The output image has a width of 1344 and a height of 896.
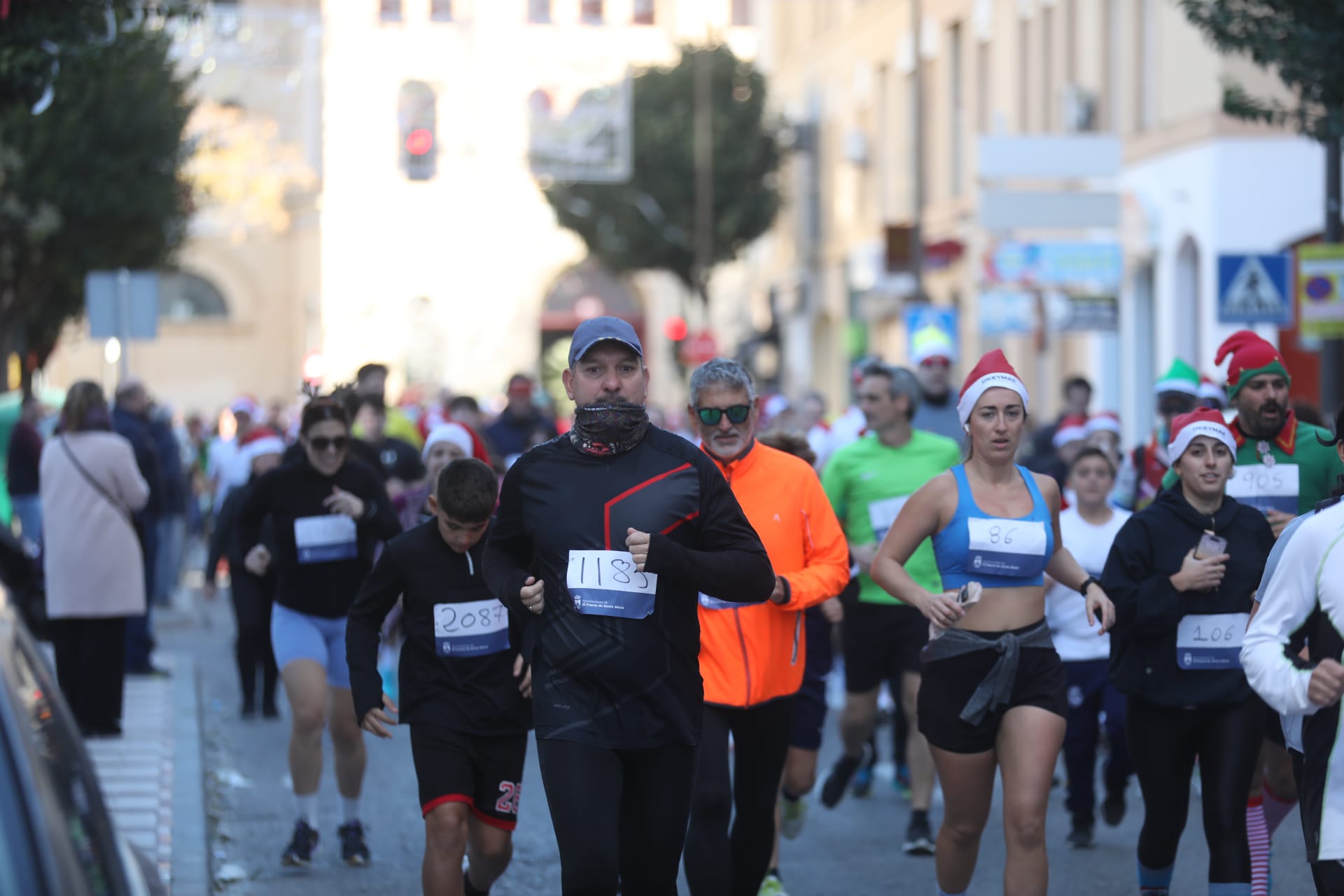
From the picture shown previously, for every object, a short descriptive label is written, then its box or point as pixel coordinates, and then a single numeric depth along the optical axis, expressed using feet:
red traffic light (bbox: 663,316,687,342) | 168.19
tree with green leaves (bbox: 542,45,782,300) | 159.22
